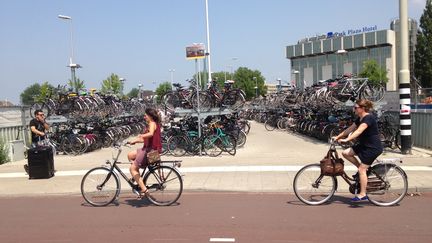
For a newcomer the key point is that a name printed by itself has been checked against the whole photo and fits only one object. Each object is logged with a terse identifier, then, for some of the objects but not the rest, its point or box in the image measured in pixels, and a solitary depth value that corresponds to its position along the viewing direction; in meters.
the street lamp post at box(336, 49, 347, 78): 100.93
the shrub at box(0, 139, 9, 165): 15.03
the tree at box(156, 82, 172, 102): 63.34
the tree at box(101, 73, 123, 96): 47.00
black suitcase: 11.29
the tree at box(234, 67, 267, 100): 87.81
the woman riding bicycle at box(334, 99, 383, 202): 7.54
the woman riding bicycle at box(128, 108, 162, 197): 7.99
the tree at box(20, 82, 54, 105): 83.62
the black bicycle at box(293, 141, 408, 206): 7.75
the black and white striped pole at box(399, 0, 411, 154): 14.03
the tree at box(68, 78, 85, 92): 40.62
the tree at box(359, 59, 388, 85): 74.56
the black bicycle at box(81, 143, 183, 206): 8.10
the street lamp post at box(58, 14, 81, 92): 23.35
